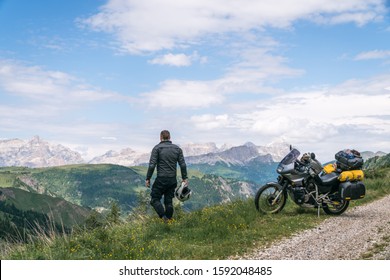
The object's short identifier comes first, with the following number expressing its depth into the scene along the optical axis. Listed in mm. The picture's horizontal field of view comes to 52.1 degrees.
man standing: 14266
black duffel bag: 15523
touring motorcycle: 15211
